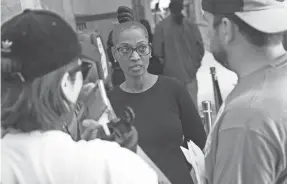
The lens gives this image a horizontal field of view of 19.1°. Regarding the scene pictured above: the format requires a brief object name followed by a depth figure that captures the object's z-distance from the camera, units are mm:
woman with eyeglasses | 3143
